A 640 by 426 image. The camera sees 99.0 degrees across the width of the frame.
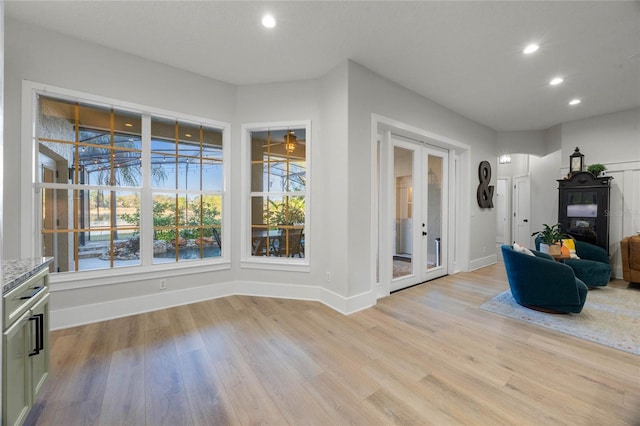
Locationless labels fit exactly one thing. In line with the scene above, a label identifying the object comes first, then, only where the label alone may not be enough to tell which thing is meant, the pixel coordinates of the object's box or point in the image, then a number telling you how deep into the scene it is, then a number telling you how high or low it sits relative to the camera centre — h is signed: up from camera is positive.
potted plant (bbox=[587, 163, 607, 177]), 4.63 +0.71
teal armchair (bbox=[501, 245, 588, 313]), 2.90 -0.81
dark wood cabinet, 4.49 +0.07
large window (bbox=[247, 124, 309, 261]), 3.69 +0.25
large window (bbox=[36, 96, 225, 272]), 2.79 +0.28
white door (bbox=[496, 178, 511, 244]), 6.88 -0.03
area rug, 2.54 -1.16
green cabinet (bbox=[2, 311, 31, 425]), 1.31 -0.84
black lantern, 4.94 +0.91
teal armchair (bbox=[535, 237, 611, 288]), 3.83 -0.84
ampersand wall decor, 5.24 +0.46
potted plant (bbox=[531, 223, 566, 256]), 3.88 -0.45
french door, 4.02 +0.00
